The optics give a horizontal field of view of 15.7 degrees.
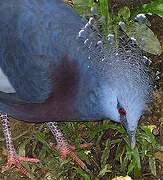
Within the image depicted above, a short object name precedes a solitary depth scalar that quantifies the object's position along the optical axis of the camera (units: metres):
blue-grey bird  2.86
